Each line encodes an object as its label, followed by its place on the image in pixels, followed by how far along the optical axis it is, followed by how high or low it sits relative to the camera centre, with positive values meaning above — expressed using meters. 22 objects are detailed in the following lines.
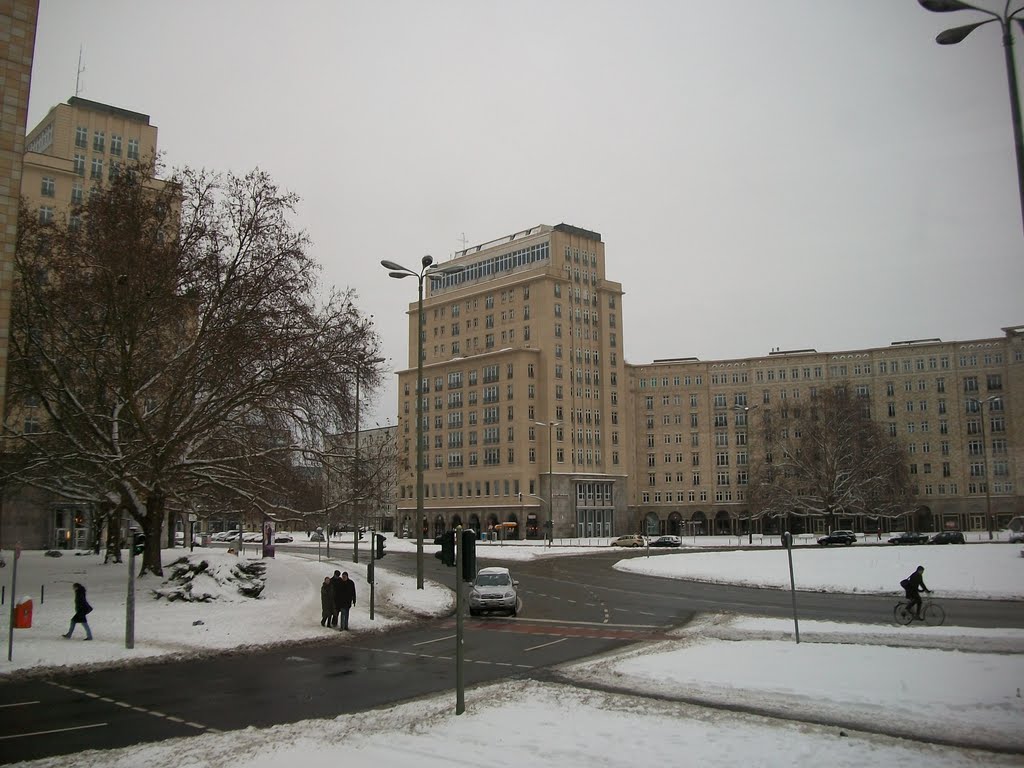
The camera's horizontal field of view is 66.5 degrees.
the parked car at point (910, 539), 64.38 -3.87
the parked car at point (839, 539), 65.81 -3.90
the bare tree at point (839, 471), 76.62 +2.15
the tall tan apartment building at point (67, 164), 60.44 +31.23
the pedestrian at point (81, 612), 19.39 -2.78
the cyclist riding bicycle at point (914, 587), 20.55 -2.50
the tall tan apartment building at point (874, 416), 95.00 +9.39
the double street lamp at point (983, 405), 87.22 +10.14
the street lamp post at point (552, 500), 88.06 -0.53
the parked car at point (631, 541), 75.50 -4.46
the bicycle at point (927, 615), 21.02 -3.42
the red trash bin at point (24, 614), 19.67 -2.85
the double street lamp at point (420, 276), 25.94 +7.49
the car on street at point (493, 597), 25.98 -3.35
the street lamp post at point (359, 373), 31.11 +4.94
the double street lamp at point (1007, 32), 10.32 +6.24
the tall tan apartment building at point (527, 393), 98.06 +13.29
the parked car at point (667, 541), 75.14 -4.53
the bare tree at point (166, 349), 26.39 +5.43
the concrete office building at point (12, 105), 16.19 +8.21
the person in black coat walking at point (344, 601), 22.62 -2.98
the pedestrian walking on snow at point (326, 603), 22.94 -3.07
